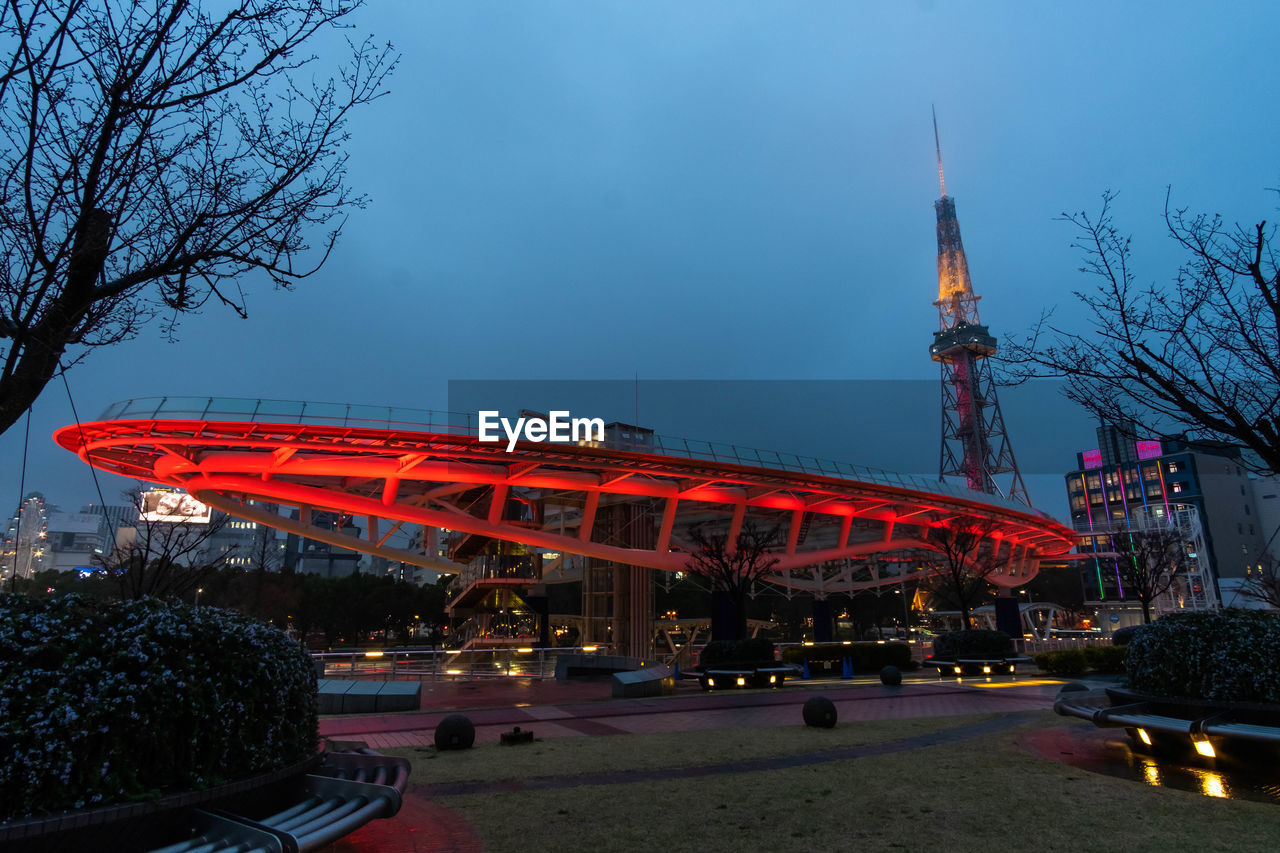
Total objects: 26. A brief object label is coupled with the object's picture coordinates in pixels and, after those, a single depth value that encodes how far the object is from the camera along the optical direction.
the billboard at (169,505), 58.81
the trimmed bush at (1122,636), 28.95
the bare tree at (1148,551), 36.16
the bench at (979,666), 26.77
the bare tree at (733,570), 28.05
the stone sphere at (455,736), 11.30
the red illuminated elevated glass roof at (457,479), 23.47
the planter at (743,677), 22.84
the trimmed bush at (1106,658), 27.70
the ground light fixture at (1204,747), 8.38
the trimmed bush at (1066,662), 26.88
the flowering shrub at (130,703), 4.07
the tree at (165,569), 19.06
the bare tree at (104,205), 4.93
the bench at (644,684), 19.83
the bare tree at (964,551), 32.09
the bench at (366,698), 17.06
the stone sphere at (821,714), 12.90
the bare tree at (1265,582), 42.56
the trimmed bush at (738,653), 23.34
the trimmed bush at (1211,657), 8.36
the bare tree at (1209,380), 7.50
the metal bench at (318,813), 4.27
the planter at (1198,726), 8.02
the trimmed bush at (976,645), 27.44
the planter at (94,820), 3.86
